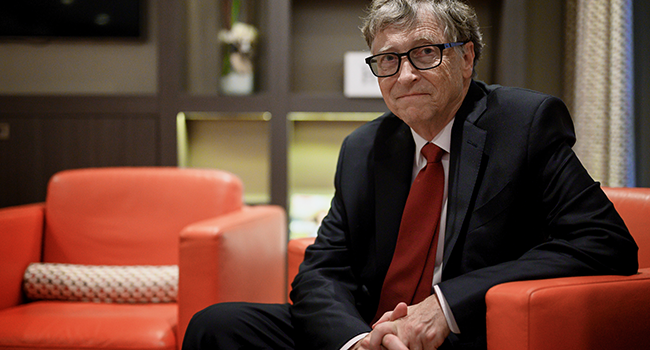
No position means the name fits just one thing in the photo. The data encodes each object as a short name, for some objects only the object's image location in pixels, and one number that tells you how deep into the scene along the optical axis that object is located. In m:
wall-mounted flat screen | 2.54
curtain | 1.74
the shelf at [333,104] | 2.37
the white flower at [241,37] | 2.47
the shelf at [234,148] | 2.71
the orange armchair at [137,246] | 1.38
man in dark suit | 0.90
